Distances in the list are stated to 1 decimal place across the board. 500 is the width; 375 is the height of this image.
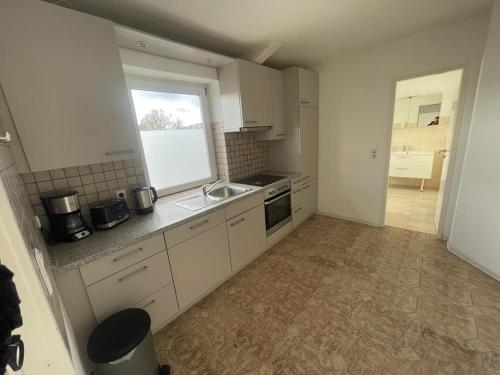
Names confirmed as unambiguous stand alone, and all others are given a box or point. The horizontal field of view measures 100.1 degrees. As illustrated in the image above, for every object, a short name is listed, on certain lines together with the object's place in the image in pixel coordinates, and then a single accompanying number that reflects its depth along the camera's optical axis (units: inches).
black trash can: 41.8
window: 79.4
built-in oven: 96.1
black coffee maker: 50.2
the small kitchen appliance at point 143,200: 66.5
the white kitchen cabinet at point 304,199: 114.7
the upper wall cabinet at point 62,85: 41.2
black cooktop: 99.5
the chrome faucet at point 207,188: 85.3
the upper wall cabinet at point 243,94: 86.5
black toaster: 56.9
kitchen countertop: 45.3
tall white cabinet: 106.0
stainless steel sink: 74.2
